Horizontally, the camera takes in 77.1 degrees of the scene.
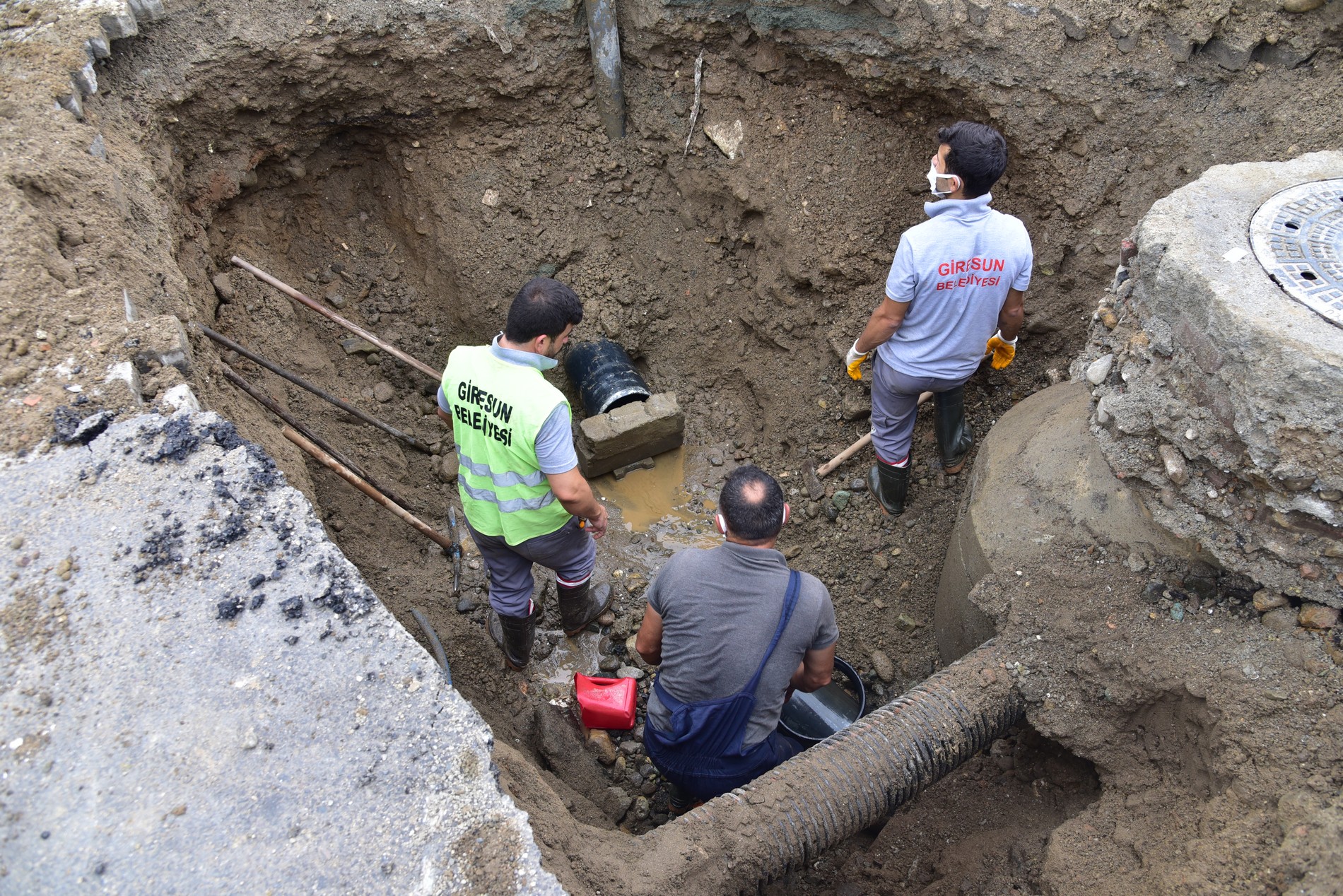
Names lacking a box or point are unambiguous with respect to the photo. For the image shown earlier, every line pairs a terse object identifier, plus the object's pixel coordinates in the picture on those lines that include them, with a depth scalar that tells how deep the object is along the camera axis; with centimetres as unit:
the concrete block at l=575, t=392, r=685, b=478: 473
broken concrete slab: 185
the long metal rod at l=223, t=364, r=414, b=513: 363
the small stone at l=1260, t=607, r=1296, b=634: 242
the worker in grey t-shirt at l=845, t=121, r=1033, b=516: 320
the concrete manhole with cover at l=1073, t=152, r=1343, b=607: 211
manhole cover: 232
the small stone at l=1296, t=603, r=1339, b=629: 234
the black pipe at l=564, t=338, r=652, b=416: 498
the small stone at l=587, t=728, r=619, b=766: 361
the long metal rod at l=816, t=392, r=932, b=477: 443
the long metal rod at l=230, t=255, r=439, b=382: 446
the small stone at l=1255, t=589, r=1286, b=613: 244
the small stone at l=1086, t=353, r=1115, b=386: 279
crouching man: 259
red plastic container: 355
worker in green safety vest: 289
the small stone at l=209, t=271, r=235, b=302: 433
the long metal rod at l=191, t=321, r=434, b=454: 379
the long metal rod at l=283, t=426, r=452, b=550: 375
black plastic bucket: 341
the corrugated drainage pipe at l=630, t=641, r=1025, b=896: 243
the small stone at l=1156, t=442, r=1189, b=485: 248
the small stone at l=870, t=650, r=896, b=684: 374
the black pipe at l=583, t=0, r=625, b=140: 482
